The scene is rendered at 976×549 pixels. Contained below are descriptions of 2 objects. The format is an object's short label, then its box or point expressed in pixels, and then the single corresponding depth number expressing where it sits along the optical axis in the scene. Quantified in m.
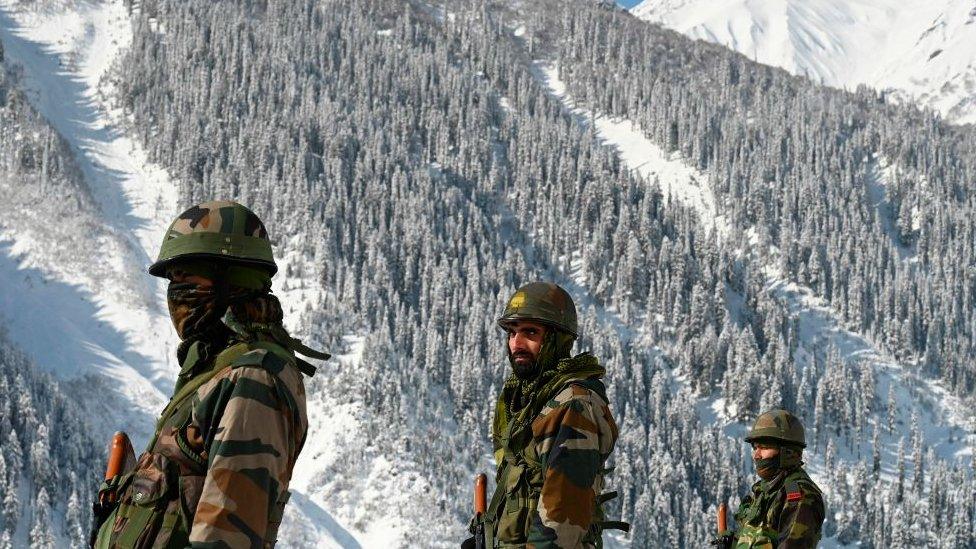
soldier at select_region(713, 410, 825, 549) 10.30
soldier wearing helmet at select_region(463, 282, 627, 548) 6.47
